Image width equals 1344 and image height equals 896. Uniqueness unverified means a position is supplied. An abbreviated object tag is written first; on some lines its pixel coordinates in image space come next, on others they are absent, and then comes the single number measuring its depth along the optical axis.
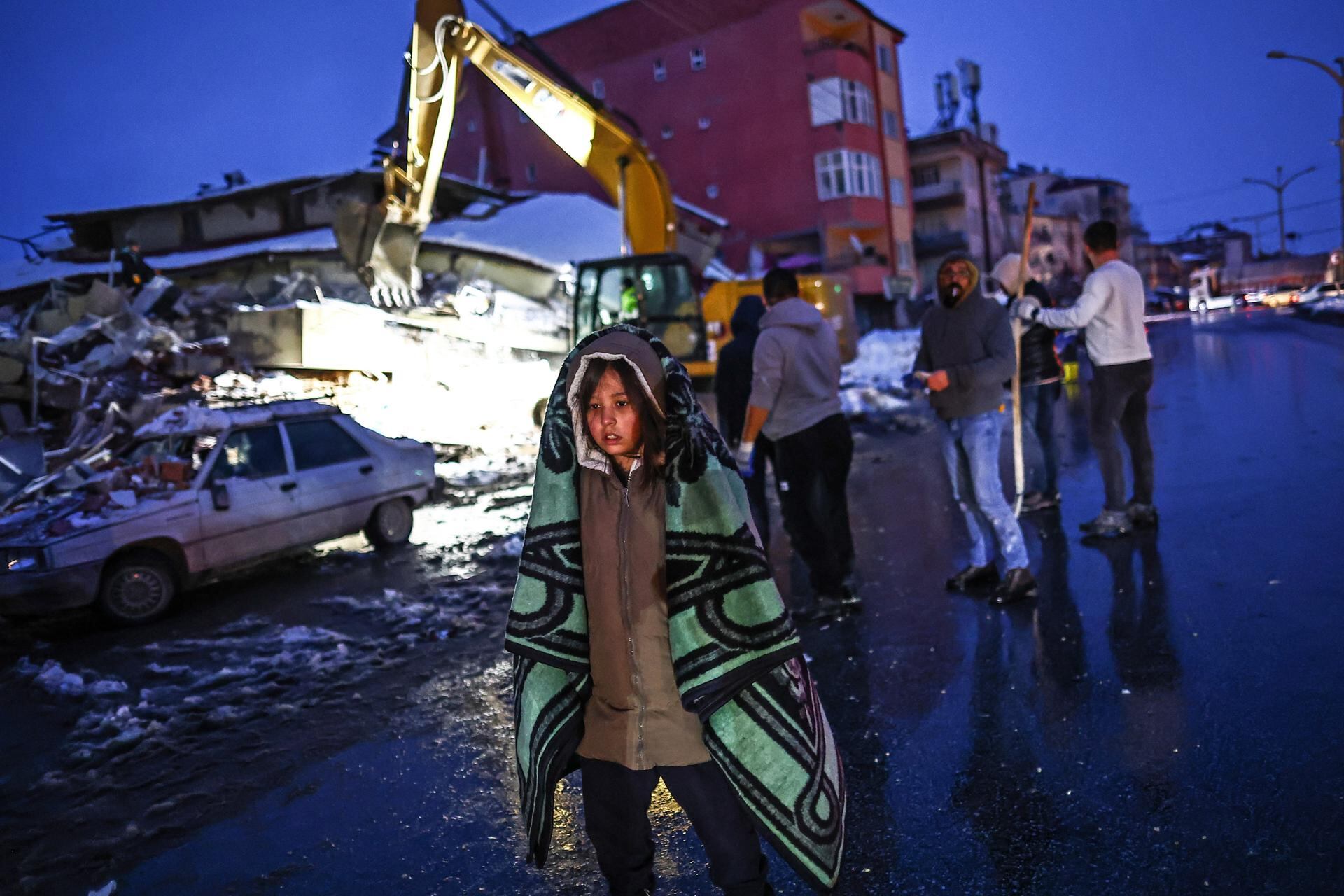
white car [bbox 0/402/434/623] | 7.43
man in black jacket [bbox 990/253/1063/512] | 8.33
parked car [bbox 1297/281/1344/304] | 46.28
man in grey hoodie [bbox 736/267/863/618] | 5.80
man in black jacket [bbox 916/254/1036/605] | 5.71
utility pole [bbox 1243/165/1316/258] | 60.62
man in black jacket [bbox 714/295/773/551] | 7.08
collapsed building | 15.52
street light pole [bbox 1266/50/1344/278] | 28.73
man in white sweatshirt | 6.81
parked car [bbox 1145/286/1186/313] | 64.06
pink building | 40.06
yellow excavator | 14.98
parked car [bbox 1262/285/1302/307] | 54.89
